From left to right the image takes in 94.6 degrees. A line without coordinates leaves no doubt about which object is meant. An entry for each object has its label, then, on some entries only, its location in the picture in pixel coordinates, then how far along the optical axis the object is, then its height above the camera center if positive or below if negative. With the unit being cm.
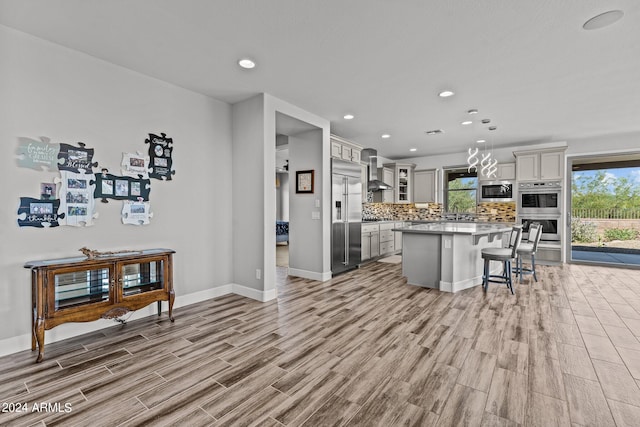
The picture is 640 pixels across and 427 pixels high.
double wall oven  638 +10
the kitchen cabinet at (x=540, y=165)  632 +101
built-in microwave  701 +47
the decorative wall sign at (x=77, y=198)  280 +11
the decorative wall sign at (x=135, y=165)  322 +50
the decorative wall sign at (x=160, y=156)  343 +64
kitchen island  436 -73
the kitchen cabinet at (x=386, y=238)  701 -69
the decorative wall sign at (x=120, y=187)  304 +24
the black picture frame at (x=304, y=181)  507 +50
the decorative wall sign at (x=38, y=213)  258 -3
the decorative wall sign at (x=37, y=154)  259 +50
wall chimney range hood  712 +104
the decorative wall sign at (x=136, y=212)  321 -3
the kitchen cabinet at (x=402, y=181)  833 +83
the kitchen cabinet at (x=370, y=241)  629 -68
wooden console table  242 -72
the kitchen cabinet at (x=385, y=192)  802 +51
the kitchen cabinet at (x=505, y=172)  694 +91
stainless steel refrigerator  530 -9
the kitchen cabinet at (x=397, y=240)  771 -78
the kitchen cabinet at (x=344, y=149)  534 +116
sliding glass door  669 +16
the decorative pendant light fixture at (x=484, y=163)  682 +119
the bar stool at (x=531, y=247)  477 -60
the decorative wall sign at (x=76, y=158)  280 +50
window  788 +55
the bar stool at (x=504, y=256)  427 -66
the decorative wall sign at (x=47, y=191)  268 +17
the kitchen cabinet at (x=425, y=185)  818 +70
